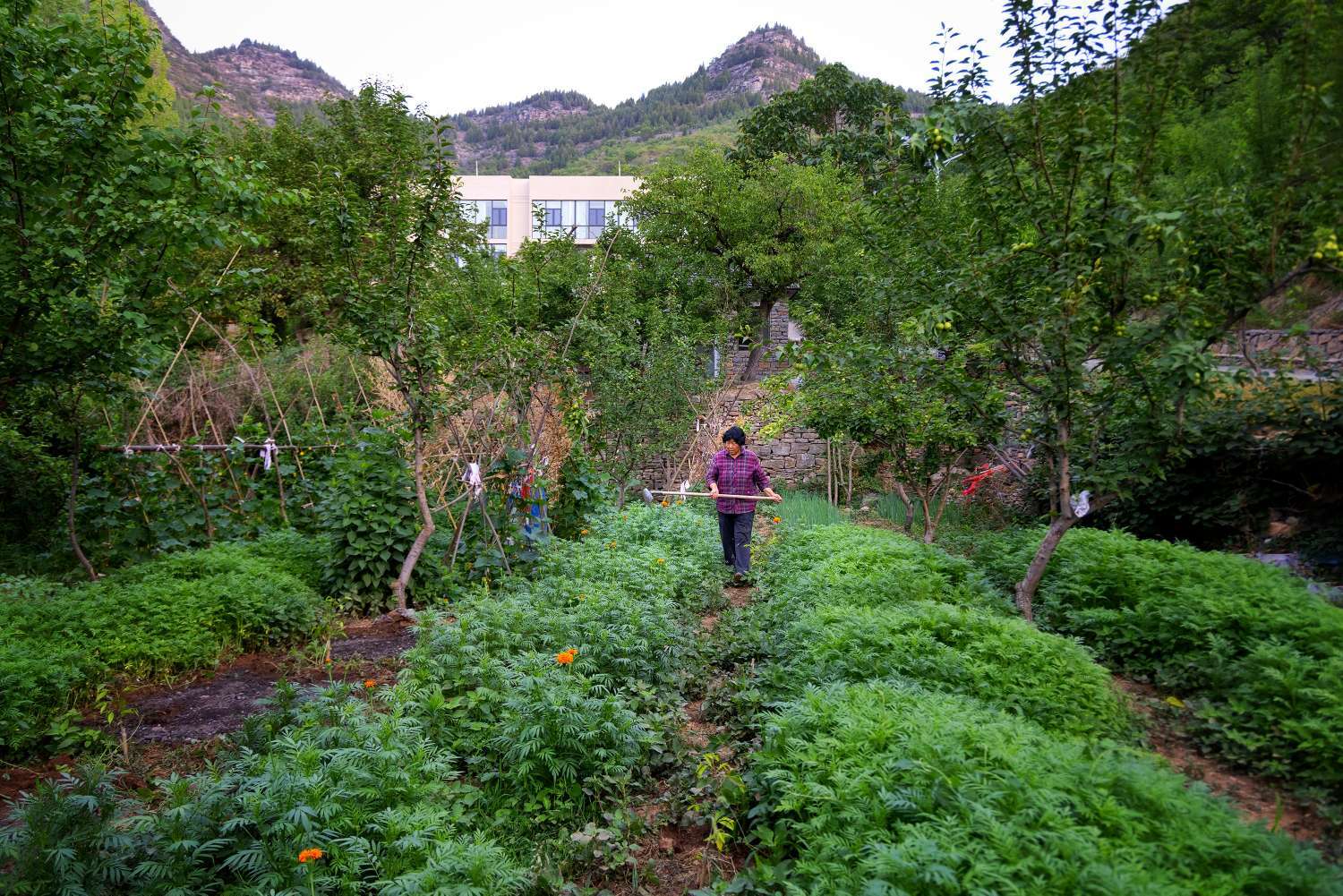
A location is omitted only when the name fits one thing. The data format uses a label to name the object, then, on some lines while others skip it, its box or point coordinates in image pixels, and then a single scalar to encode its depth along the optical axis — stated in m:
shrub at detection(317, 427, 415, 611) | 6.46
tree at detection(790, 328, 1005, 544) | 5.89
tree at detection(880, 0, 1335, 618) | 4.35
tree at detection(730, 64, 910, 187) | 28.12
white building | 55.16
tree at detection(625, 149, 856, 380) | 22.38
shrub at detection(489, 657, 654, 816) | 3.23
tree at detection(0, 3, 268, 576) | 4.07
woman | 7.68
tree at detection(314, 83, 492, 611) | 6.37
